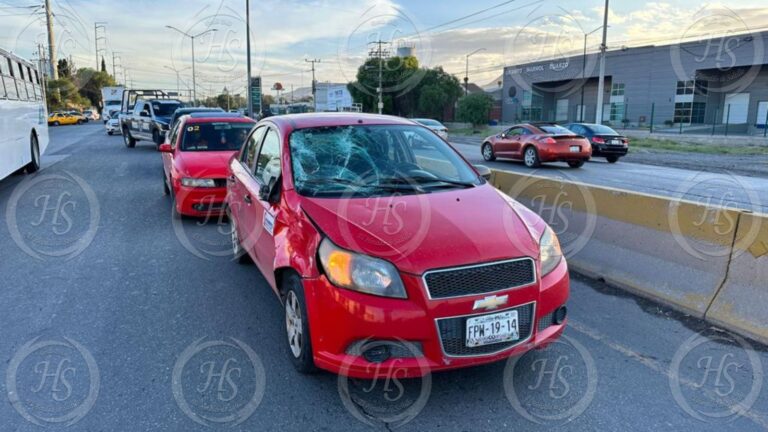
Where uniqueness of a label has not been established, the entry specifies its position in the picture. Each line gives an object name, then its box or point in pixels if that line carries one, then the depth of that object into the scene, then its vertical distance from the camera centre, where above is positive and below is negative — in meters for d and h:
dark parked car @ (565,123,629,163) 19.09 -0.58
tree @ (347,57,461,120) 59.09 +3.93
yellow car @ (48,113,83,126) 57.22 -0.20
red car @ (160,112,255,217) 8.12 -0.60
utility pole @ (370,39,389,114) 58.53 +6.76
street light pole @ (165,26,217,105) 60.08 +3.99
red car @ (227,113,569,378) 3.16 -0.86
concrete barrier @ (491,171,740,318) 4.54 -1.02
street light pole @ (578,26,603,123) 56.23 +5.85
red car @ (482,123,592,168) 16.62 -0.60
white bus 11.05 +0.01
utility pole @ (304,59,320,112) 70.45 +3.50
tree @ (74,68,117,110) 90.89 +6.01
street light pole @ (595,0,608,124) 32.53 +4.07
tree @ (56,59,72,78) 84.04 +7.38
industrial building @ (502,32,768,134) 46.44 +4.17
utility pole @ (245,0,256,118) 31.86 +4.77
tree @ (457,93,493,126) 50.31 +1.48
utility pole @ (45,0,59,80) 45.88 +6.54
